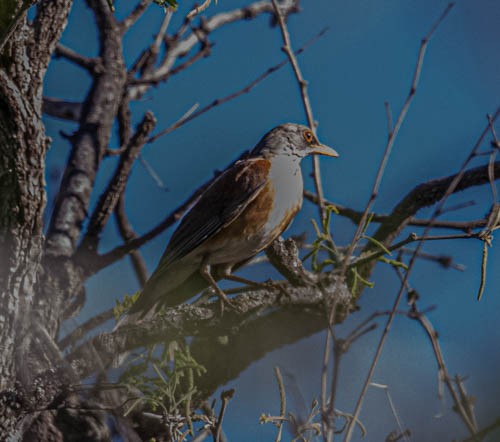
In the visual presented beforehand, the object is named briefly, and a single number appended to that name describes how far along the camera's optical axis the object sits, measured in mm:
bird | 8937
